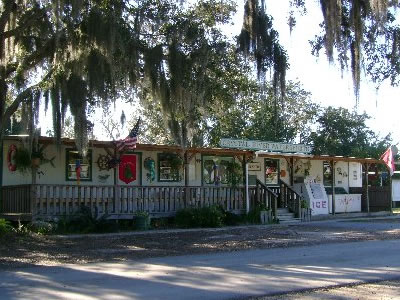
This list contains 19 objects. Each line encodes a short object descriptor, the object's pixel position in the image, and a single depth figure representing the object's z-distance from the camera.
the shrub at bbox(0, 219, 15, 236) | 15.49
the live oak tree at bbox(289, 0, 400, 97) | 11.91
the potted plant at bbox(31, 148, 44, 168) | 17.81
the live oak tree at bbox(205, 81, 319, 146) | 38.28
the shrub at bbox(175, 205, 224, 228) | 20.38
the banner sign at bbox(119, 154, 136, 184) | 21.02
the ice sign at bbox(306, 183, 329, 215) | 25.73
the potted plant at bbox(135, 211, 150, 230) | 19.48
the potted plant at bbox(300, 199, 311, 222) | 24.19
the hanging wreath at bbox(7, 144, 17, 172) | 18.53
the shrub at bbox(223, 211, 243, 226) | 21.73
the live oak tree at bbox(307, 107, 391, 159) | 48.44
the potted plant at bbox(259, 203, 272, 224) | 22.45
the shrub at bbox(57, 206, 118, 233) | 17.75
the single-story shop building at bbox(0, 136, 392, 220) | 18.39
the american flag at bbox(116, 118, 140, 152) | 18.95
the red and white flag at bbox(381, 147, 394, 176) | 28.39
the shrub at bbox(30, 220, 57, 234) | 17.09
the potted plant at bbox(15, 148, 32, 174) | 17.73
